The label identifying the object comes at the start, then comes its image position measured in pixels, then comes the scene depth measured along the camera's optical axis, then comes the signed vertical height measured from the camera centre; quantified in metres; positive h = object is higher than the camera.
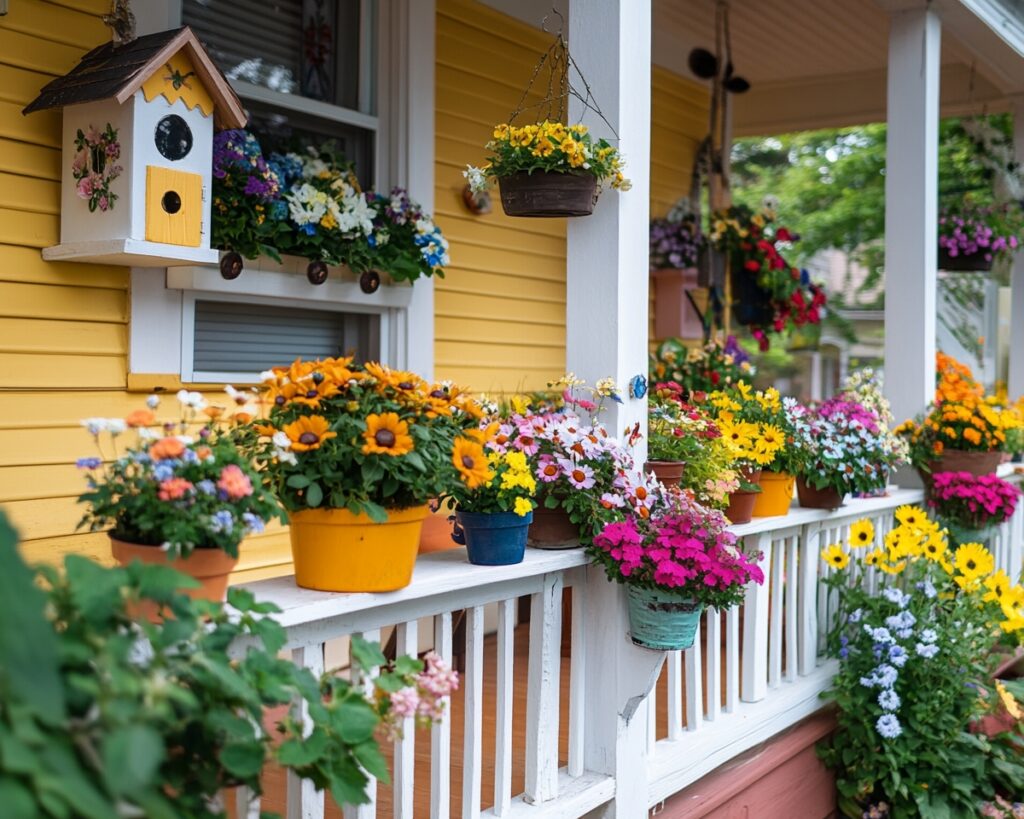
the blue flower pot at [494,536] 2.29 -0.29
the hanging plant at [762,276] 5.29 +0.61
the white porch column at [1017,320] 5.77 +0.45
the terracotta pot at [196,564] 1.58 -0.25
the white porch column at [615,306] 2.61 +0.23
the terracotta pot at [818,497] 3.58 -0.31
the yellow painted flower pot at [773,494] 3.32 -0.28
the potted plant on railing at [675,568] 2.38 -0.37
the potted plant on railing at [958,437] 4.27 -0.14
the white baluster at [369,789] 1.84 -0.74
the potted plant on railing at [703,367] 4.82 +0.15
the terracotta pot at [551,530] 2.53 -0.30
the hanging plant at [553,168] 2.58 +0.55
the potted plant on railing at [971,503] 4.18 -0.38
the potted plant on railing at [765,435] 3.16 -0.10
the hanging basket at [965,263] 5.32 +0.68
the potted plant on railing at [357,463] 1.86 -0.11
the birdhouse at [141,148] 2.66 +0.62
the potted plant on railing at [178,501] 1.56 -0.15
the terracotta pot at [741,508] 3.10 -0.30
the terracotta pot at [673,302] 5.54 +0.50
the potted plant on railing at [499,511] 2.26 -0.23
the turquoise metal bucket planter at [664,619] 2.46 -0.49
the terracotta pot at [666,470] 2.79 -0.18
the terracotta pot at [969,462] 4.27 -0.23
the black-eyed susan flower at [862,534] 3.66 -0.44
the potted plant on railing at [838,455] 3.46 -0.17
